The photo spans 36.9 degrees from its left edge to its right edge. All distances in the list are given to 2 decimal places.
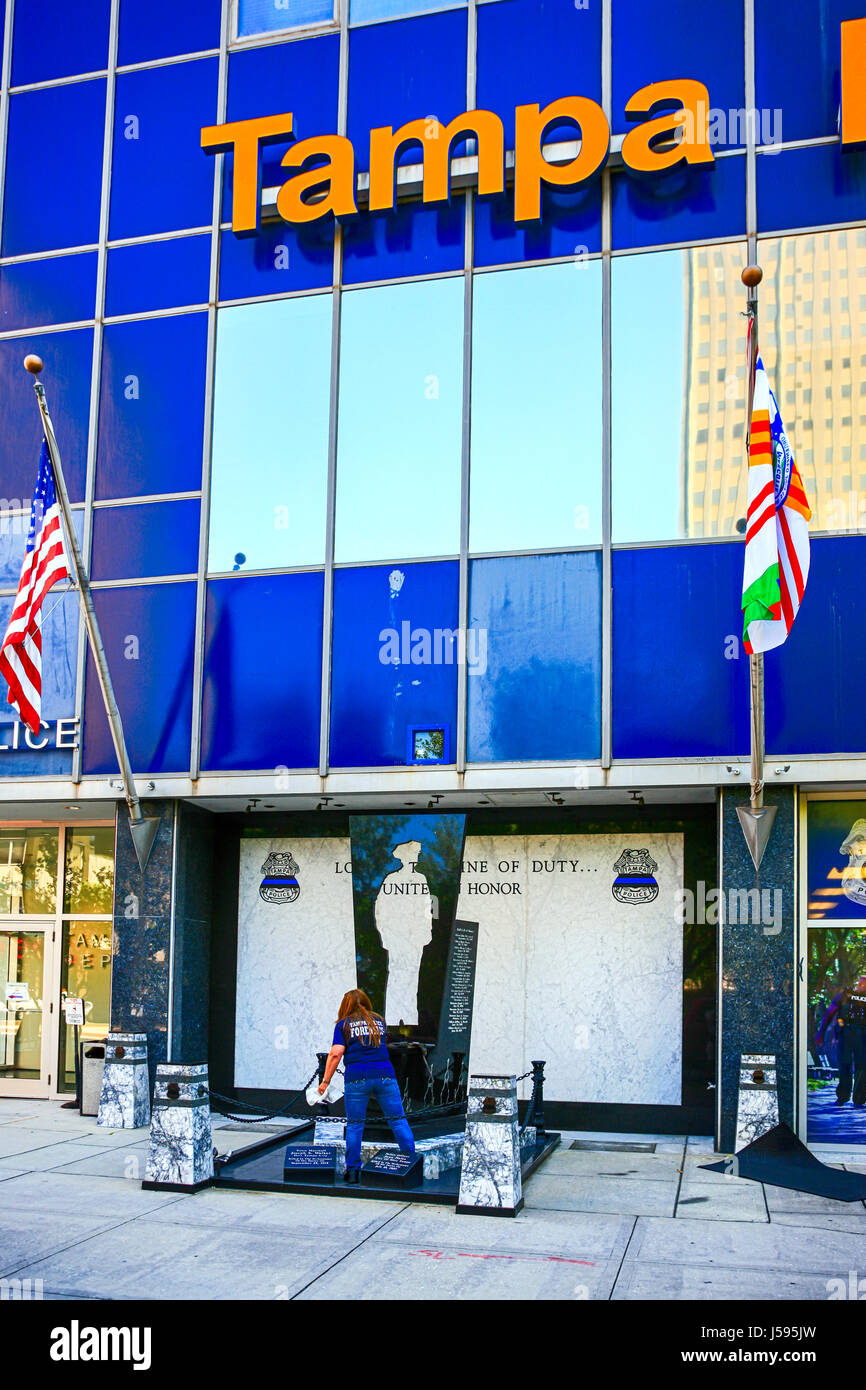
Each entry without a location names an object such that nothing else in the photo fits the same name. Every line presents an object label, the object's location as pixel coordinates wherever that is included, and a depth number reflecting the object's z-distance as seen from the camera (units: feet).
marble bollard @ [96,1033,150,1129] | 49.73
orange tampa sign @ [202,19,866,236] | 49.11
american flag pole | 47.19
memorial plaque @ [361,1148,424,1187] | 37.17
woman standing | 38.19
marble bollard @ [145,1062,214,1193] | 37.65
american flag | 47.09
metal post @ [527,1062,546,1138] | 45.73
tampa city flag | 38.78
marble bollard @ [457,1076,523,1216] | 34.99
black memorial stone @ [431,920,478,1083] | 51.47
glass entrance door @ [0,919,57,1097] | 59.11
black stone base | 36.70
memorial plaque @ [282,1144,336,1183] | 38.04
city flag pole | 41.01
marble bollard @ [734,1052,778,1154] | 43.16
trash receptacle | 53.01
